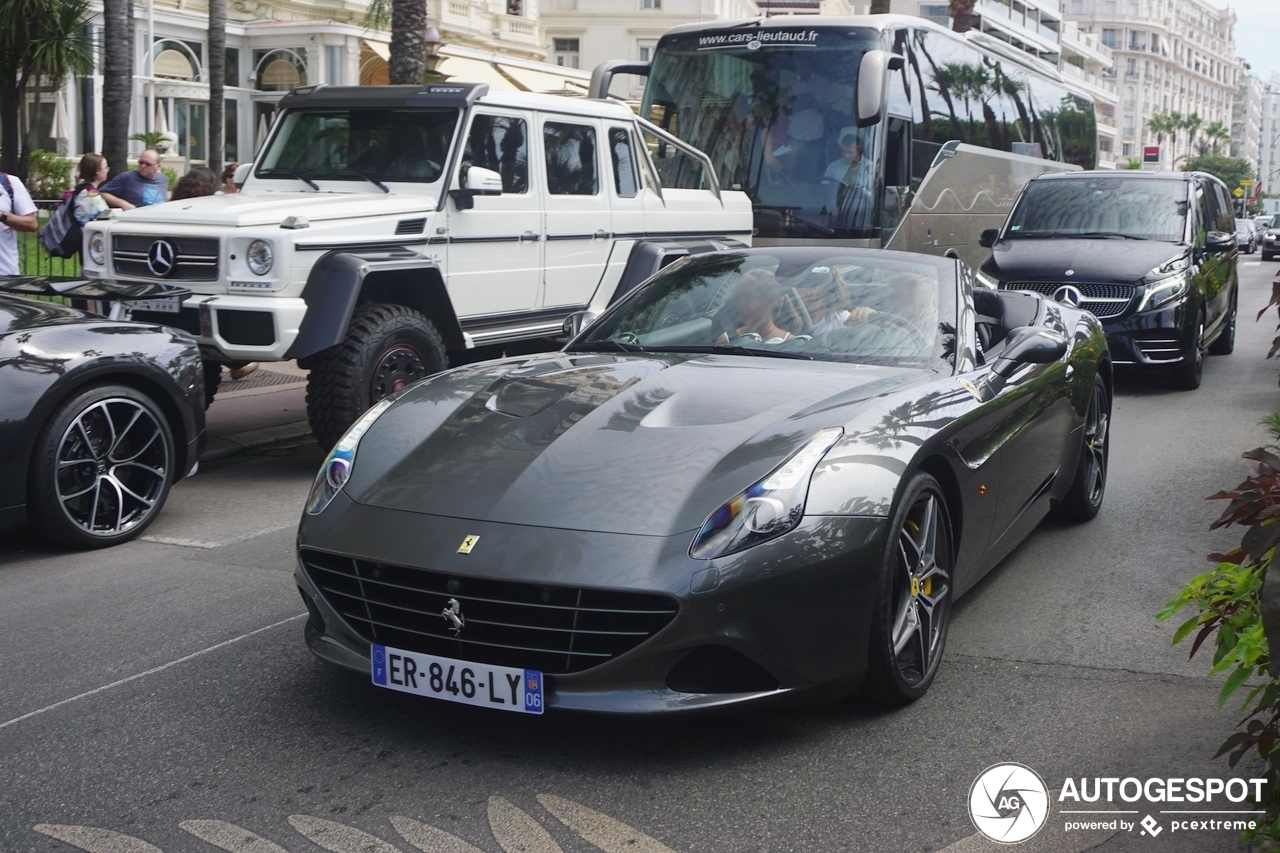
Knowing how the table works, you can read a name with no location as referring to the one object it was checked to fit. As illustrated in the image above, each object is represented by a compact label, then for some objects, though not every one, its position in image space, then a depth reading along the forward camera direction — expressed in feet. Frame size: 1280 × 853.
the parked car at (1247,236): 144.41
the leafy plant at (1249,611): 9.16
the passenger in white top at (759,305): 17.07
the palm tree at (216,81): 77.66
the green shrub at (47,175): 80.23
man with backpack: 35.12
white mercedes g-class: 25.94
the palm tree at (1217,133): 483.10
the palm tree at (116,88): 44.57
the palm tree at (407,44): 44.45
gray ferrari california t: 11.68
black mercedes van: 36.96
